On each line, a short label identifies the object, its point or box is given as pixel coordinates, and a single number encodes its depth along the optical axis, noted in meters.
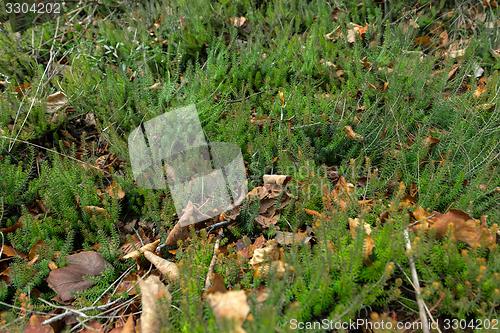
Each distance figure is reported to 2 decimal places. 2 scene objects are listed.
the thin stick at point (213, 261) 0.78
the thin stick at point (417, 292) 0.71
